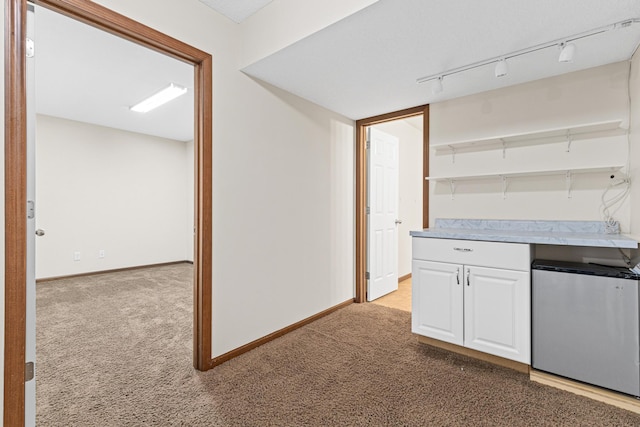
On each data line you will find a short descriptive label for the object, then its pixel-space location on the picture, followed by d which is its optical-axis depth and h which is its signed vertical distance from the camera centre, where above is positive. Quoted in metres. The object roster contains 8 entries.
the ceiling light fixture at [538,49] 1.68 +1.03
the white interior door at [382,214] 3.54 -0.03
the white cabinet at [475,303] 1.95 -0.63
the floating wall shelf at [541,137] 2.14 +0.59
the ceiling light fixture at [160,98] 3.34 +1.34
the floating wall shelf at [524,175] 2.15 +0.30
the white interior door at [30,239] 1.37 -0.13
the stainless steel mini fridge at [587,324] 1.65 -0.64
